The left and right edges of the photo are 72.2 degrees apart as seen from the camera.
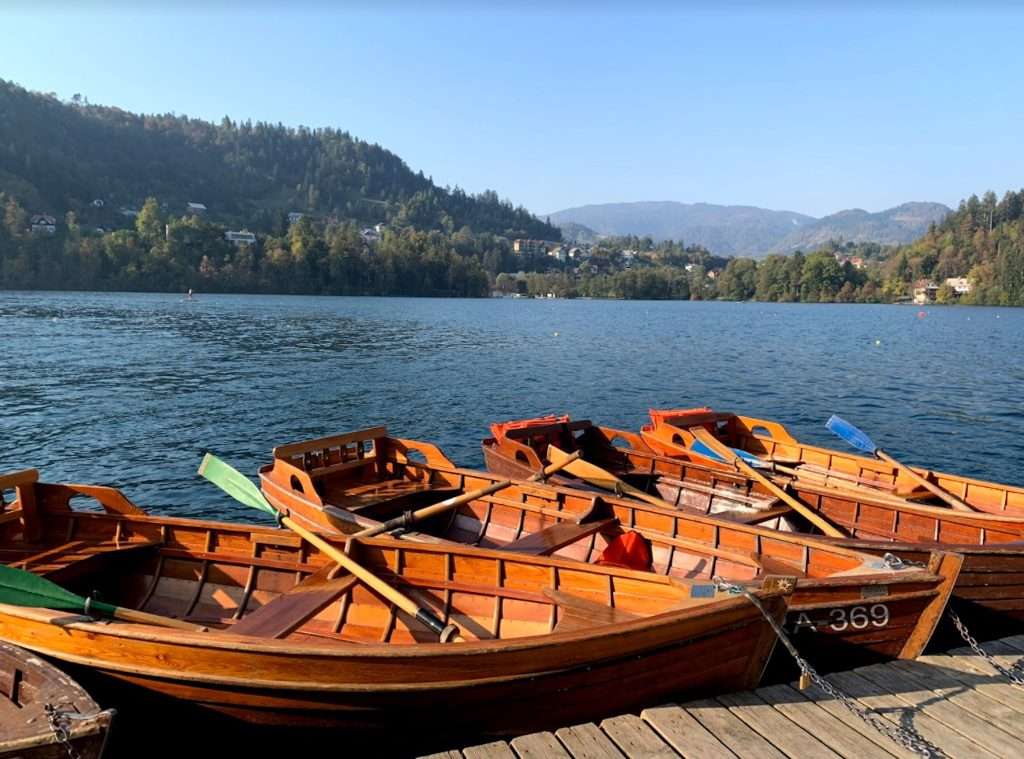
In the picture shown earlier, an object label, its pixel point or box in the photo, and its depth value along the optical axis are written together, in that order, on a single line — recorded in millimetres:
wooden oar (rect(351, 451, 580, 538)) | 10000
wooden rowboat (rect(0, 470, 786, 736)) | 7031
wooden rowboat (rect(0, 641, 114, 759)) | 5867
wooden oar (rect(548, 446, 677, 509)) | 13625
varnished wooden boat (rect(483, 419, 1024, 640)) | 9602
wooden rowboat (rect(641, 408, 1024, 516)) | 13852
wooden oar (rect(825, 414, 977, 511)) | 13641
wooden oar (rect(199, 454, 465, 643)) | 8414
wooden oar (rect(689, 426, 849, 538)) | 12633
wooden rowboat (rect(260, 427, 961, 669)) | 8258
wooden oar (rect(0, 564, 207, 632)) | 8102
